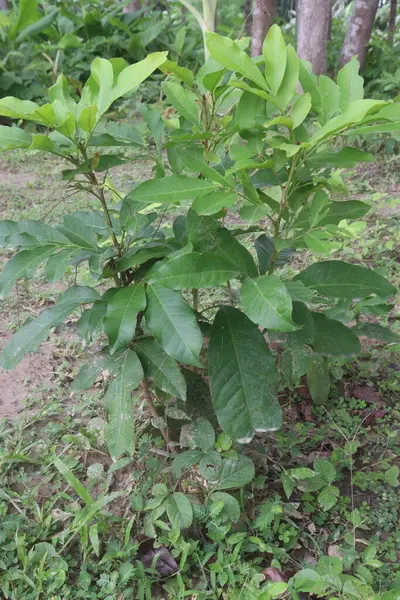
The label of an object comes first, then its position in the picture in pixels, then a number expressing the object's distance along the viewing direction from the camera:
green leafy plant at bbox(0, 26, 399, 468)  1.08
